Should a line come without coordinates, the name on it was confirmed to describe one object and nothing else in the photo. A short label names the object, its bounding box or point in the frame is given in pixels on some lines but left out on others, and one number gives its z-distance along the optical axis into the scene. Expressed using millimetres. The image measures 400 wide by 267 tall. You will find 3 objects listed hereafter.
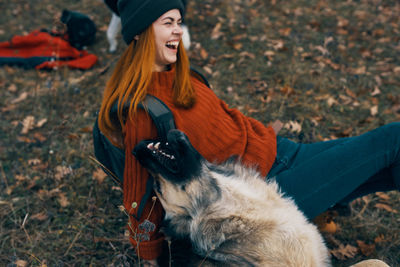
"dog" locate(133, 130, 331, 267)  1573
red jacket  5141
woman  1856
